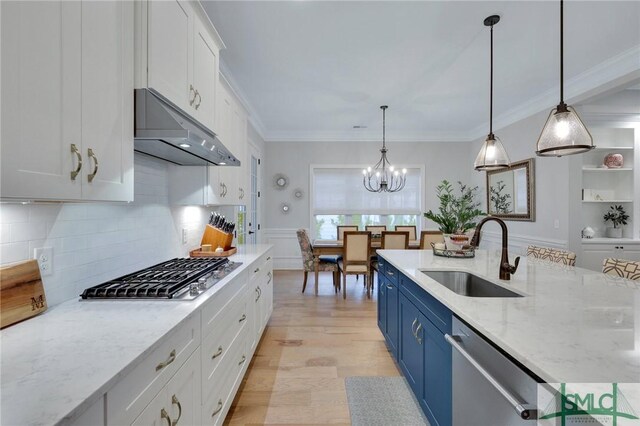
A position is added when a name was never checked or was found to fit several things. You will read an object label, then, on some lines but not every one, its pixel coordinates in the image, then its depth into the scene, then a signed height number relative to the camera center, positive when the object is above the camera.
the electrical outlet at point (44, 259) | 1.19 -0.20
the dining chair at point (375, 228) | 5.67 -0.31
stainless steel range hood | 1.32 +0.38
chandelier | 5.84 +0.71
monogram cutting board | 1.02 -0.31
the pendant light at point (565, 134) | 1.71 +0.48
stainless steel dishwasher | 0.85 -0.57
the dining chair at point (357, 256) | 4.25 -0.65
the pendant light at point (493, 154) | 2.52 +0.52
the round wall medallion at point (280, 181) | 6.04 +0.65
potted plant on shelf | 3.81 -0.07
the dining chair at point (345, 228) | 5.57 -0.31
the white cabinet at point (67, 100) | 0.78 +0.36
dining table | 4.43 -0.59
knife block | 2.61 -0.24
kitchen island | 0.82 -0.41
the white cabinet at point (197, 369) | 0.86 -0.64
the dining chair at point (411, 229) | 5.54 -0.32
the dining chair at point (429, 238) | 4.29 -0.38
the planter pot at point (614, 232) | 3.80 -0.24
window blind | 6.16 +0.35
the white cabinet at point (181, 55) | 1.34 +0.87
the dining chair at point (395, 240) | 4.30 -0.41
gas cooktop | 1.33 -0.37
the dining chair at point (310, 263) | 4.50 -0.81
